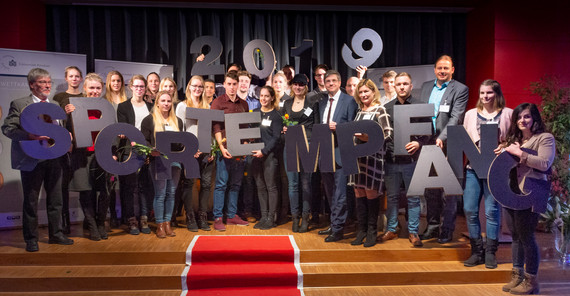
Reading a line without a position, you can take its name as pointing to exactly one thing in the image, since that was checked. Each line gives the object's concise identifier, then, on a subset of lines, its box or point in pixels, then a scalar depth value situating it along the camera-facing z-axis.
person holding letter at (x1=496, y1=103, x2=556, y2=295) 3.37
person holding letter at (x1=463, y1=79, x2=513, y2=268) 3.83
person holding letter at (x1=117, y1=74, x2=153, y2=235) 4.64
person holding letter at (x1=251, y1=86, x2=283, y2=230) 4.82
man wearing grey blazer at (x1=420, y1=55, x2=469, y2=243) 4.33
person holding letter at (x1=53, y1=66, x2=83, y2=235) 4.44
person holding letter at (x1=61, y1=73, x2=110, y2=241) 4.38
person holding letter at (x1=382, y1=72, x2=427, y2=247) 4.19
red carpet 3.78
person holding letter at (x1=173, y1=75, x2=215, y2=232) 4.76
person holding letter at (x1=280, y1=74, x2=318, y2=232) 4.77
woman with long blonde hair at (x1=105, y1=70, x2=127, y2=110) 4.70
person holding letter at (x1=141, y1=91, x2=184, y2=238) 4.46
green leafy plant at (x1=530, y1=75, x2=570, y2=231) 4.39
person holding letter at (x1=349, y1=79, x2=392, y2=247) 4.16
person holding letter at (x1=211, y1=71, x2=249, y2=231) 4.81
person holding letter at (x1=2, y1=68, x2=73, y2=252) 4.00
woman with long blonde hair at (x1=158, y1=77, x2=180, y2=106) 4.81
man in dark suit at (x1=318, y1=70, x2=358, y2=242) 4.43
